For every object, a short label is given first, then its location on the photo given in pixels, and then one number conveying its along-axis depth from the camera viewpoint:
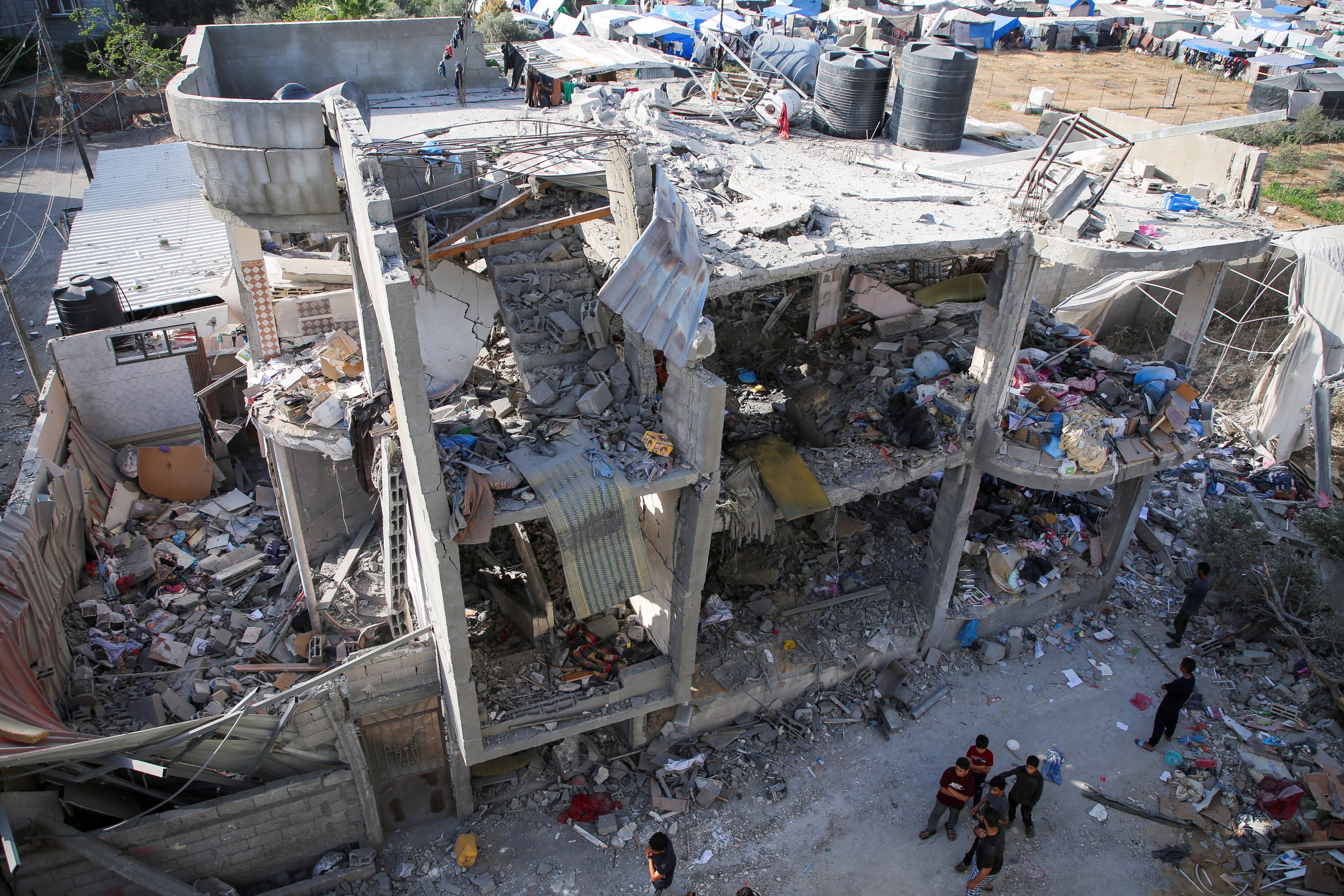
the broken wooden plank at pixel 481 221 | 9.62
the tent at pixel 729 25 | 34.53
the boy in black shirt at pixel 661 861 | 9.75
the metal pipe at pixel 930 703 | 13.05
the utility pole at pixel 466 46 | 14.92
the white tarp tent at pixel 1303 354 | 16.91
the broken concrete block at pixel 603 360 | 10.08
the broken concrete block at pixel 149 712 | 11.14
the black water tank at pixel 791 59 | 16.92
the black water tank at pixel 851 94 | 14.62
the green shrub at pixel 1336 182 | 29.48
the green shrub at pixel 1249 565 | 13.72
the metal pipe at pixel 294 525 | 12.02
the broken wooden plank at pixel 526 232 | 9.37
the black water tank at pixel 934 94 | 13.78
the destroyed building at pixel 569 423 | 9.19
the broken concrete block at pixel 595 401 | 9.60
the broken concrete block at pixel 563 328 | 9.95
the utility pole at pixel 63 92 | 21.23
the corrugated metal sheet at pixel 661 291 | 8.46
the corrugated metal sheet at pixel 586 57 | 17.50
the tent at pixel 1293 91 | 36.09
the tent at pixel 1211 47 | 44.78
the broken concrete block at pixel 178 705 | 11.73
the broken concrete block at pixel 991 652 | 13.88
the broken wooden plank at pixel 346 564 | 13.41
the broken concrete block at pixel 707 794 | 11.63
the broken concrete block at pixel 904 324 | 14.17
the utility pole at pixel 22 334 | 15.19
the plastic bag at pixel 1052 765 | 12.23
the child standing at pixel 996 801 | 10.14
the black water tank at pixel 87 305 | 15.91
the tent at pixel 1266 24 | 46.94
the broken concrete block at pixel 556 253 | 10.63
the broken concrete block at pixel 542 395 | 9.61
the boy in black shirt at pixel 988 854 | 10.03
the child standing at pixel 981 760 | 10.90
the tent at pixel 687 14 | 39.19
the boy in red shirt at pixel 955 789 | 10.73
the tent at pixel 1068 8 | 53.12
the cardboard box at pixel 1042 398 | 12.49
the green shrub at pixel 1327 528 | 14.62
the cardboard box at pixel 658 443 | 9.30
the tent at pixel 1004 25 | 47.88
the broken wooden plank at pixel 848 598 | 13.44
